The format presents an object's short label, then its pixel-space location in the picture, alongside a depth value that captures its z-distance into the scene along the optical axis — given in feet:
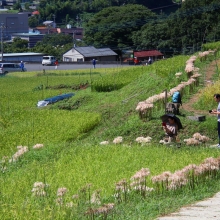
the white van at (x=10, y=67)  188.59
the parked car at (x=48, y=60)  215.16
